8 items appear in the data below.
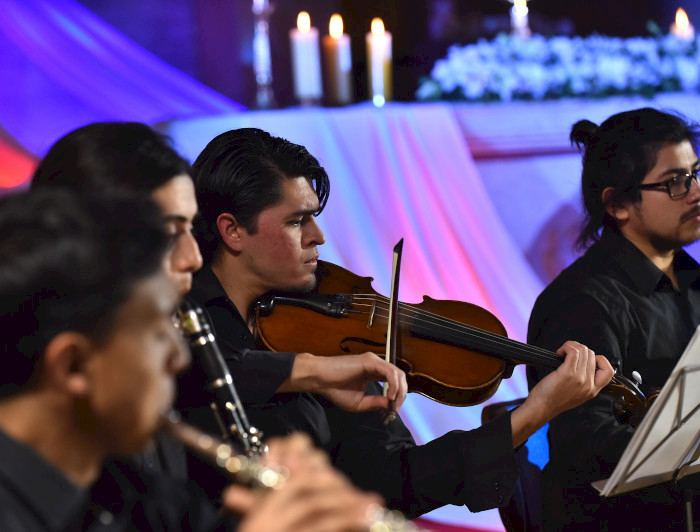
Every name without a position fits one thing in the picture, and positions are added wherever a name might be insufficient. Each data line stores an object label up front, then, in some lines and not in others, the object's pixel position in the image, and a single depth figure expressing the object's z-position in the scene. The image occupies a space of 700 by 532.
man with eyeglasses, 4.29
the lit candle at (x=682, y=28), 8.13
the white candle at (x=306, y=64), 7.03
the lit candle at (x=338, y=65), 7.37
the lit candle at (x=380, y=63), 7.48
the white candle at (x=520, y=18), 8.63
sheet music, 2.91
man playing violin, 3.53
